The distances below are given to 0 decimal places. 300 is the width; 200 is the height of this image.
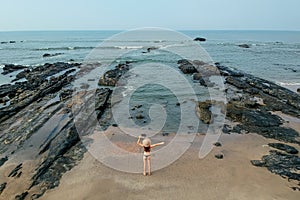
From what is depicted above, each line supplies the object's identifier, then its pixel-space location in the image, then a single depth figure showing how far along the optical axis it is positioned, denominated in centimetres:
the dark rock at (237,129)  1680
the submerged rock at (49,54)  6260
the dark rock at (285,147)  1372
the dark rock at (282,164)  1163
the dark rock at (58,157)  1165
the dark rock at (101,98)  2163
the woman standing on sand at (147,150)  1079
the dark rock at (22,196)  1029
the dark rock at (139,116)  1998
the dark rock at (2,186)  1091
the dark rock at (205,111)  1898
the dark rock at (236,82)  2824
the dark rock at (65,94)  2444
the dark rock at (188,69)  3767
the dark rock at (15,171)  1202
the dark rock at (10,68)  4131
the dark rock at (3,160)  1325
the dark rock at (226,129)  1684
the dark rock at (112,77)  3072
